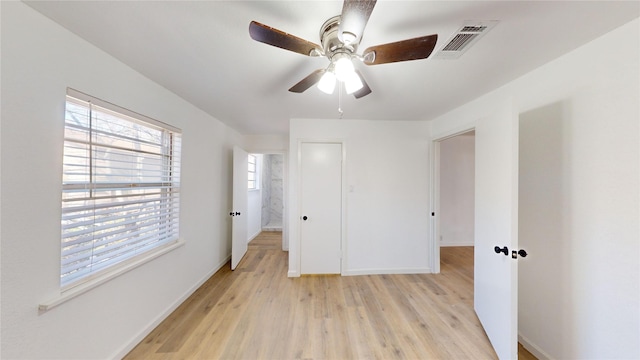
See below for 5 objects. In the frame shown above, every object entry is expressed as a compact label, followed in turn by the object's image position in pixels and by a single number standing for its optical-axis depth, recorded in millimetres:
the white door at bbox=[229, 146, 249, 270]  3311
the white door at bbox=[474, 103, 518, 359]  1507
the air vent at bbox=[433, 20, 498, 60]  1152
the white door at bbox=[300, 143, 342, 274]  3084
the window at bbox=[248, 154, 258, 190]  4995
